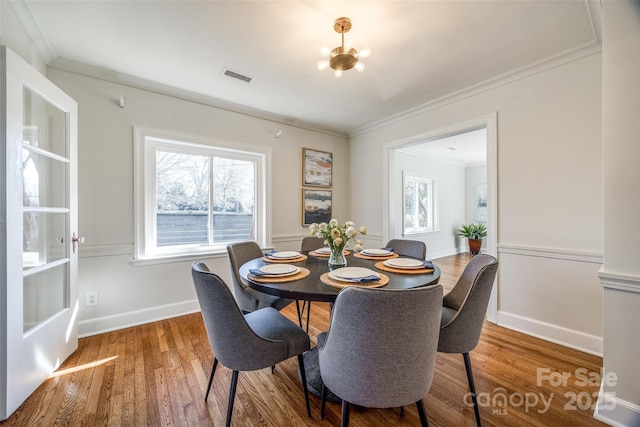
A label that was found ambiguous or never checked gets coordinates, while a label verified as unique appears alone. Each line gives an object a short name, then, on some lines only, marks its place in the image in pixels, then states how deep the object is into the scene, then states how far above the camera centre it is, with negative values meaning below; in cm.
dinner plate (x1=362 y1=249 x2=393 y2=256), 208 -32
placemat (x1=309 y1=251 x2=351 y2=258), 213 -35
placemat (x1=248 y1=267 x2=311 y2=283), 140 -37
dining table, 128 -37
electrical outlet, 237 -80
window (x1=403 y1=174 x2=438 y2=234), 582 +21
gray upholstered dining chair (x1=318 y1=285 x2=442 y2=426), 92 -49
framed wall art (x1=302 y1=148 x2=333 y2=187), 381 +69
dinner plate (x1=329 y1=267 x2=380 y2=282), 138 -34
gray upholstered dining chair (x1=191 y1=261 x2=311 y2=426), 117 -60
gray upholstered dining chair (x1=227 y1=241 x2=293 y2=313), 197 -66
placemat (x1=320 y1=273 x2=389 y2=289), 130 -37
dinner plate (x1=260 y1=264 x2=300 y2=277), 148 -34
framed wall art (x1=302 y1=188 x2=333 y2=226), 381 +12
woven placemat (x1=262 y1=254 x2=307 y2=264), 192 -35
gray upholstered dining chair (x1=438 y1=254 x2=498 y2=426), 130 -58
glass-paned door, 145 -12
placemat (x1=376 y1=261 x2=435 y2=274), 156 -36
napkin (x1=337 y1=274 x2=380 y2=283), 135 -35
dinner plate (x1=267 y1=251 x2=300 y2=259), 197 -33
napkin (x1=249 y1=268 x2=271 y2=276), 148 -35
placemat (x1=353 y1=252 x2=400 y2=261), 203 -35
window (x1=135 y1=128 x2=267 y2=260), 271 +21
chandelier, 169 +104
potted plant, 630 -55
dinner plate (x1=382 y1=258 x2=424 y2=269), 165 -33
